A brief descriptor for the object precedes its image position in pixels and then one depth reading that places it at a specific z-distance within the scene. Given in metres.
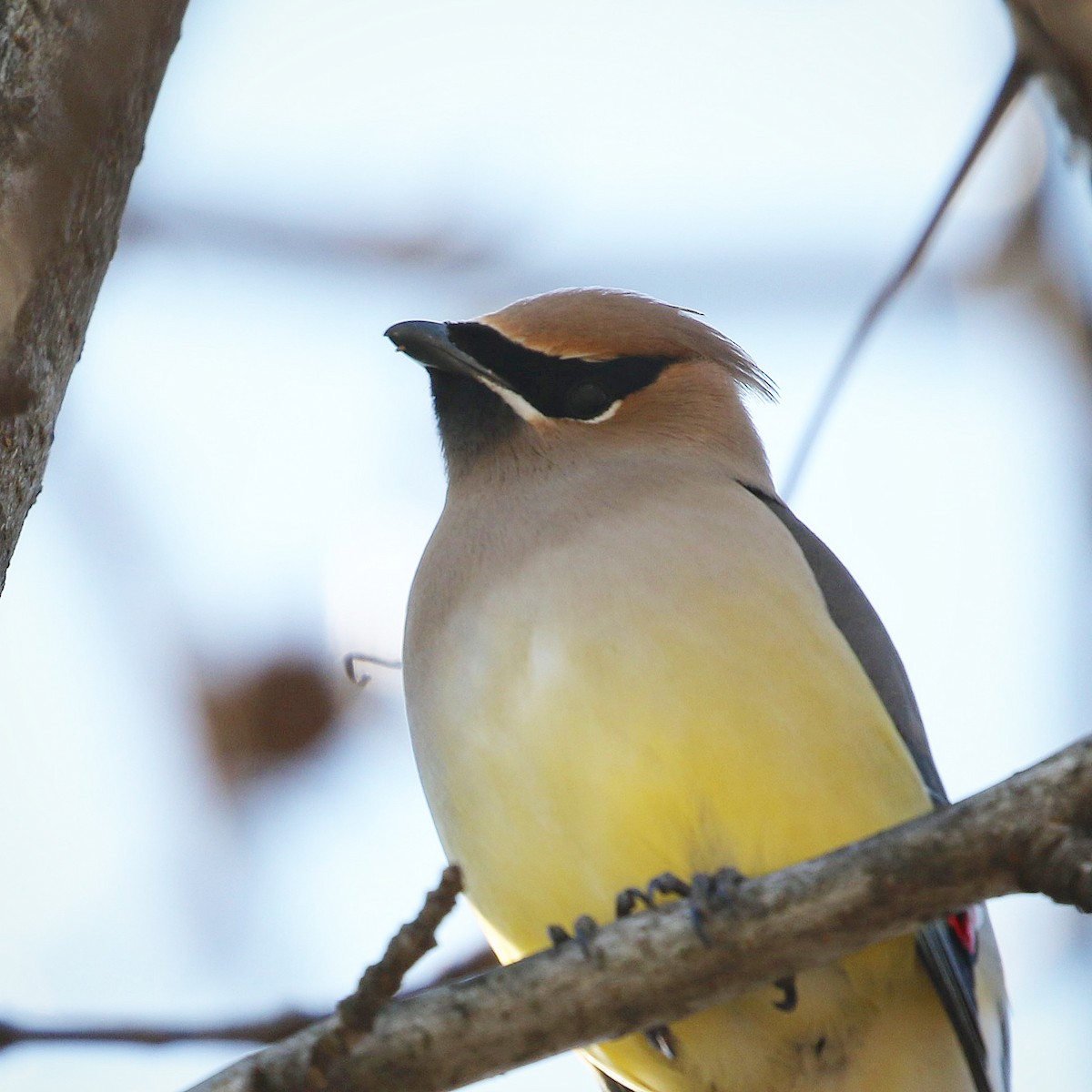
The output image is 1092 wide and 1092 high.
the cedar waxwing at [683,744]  6.05
